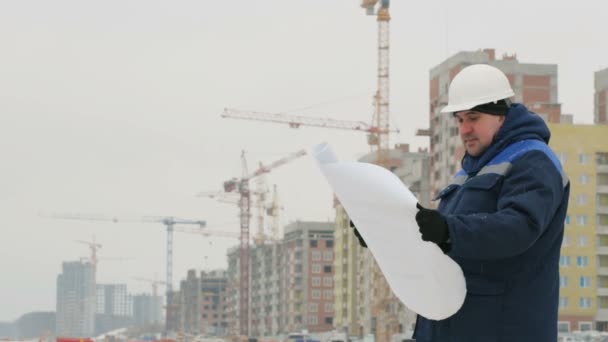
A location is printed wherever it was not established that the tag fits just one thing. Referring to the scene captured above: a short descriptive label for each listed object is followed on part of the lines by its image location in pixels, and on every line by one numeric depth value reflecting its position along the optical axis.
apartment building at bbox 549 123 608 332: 146.88
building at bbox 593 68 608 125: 169.25
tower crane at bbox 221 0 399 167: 157.38
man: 4.45
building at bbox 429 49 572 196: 150.50
